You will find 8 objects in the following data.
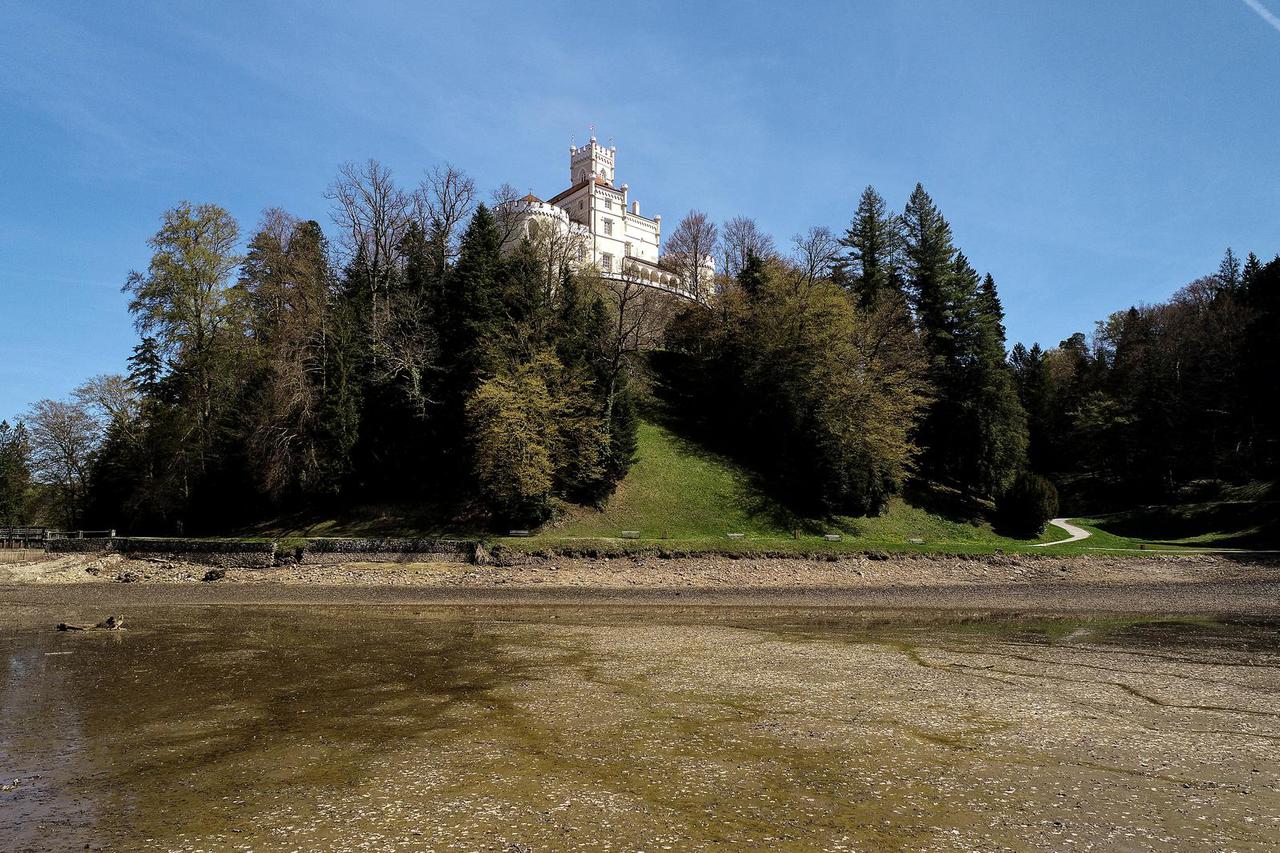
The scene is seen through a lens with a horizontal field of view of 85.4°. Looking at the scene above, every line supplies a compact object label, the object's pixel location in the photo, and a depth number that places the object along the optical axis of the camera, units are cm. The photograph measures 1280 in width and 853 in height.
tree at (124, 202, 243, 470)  4131
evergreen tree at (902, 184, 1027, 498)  4872
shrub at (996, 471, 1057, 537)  4322
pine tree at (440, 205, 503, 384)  4103
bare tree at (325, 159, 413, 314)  4525
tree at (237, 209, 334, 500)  3738
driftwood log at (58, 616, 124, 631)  1894
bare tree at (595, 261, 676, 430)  4459
